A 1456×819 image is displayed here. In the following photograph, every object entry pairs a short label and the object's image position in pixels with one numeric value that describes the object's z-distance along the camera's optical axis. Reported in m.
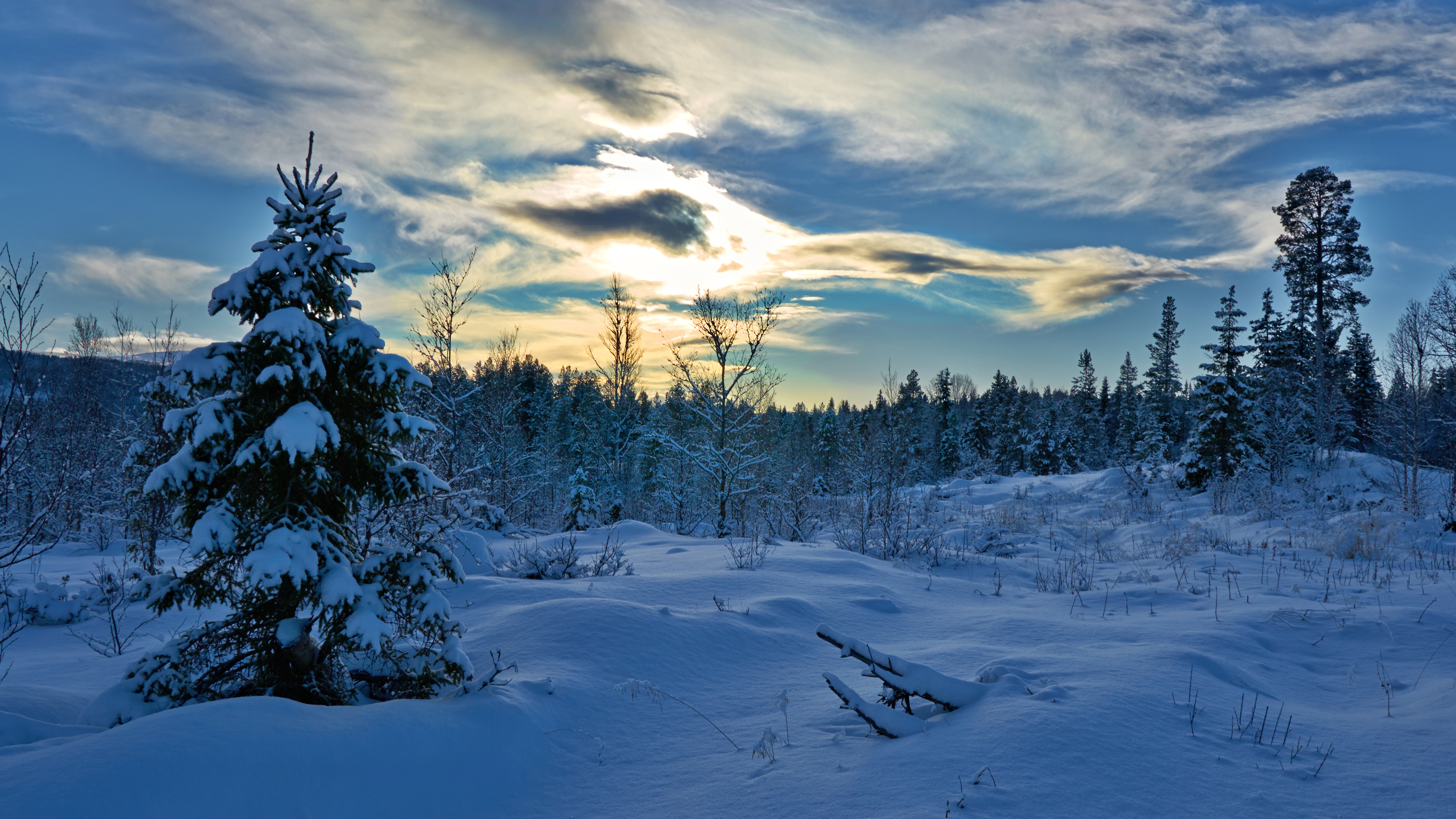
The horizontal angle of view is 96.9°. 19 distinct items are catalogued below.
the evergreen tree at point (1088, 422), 55.25
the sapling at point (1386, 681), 4.16
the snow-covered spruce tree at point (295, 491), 3.44
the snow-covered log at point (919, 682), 3.76
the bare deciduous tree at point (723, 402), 20.30
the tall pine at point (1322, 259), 31.28
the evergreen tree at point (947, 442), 58.06
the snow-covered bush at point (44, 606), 6.63
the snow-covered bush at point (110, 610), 5.80
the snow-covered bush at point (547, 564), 7.90
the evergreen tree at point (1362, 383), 39.28
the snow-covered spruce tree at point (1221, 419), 22.69
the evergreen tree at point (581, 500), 20.86
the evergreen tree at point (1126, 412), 49.19
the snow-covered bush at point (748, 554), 8.37
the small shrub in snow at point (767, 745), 3.49
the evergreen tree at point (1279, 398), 23.22
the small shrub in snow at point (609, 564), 7.87
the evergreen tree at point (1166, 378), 47.38
